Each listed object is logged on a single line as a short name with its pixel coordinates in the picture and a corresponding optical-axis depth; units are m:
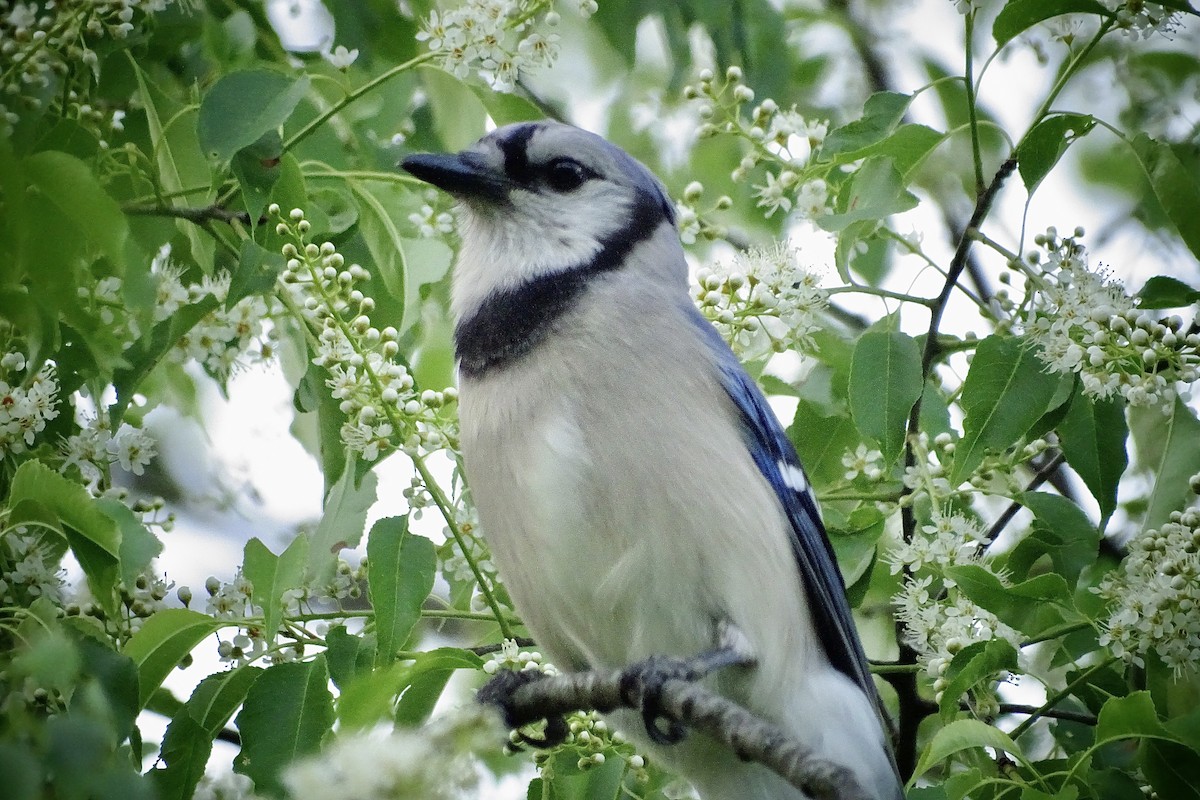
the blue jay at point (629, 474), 4.17
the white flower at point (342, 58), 4.63
